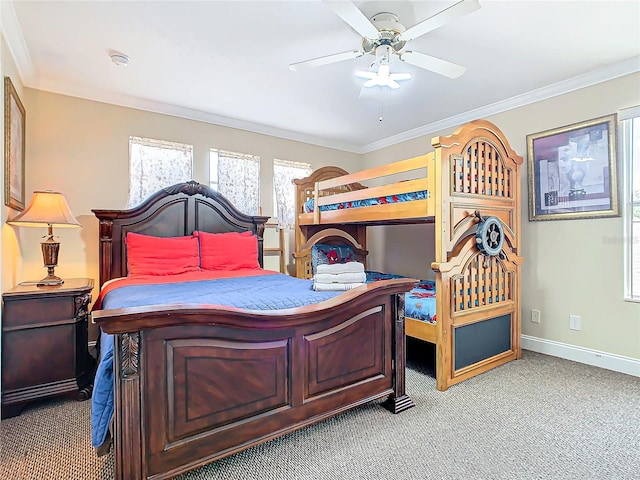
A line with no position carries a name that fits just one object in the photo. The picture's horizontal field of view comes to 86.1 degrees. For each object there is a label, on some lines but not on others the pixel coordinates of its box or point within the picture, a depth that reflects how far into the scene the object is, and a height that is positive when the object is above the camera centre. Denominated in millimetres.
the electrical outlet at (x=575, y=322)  3080 -758
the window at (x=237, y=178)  3967 +765
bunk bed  2555 +13
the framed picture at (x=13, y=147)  2316 +711
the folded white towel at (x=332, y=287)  2148 -291
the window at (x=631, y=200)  2781 +310
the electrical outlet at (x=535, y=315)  3374 -761
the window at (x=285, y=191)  4445 +664
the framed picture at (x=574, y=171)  2895 +612
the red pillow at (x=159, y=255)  2986 -116
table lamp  2428 +182
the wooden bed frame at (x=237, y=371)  1339 -632
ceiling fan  1731 +1200
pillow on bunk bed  4250 -175
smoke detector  2586 +1410
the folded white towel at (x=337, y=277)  2197 -238
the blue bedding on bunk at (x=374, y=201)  2799 +377
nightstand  2150 -665
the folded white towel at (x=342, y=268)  2240 -182
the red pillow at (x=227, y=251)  3324 -94
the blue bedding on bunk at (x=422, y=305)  2666 -526
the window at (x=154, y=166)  3484 +815
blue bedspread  1403 -319
